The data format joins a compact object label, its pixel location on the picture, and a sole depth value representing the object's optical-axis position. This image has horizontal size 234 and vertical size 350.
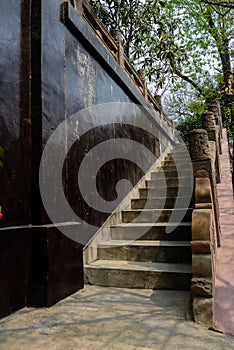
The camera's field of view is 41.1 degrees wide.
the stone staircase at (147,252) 3.40
